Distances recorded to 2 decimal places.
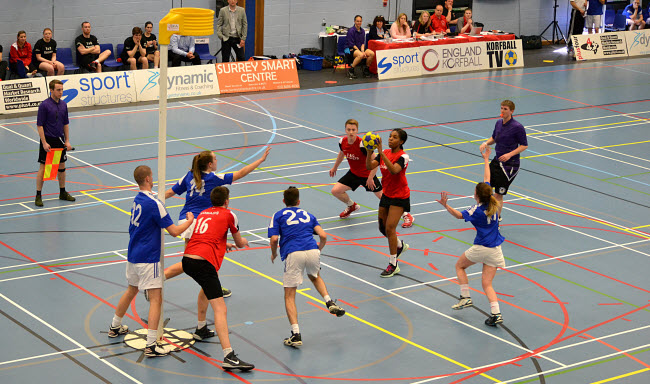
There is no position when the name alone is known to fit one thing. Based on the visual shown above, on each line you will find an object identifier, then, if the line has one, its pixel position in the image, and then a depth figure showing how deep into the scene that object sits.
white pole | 10.39
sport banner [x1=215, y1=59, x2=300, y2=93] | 27.25
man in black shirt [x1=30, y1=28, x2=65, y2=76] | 25.89
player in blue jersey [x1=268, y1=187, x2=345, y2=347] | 11.05
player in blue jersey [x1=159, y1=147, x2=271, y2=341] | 11.83
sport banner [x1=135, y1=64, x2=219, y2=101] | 25.75
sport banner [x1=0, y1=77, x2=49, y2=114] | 23.69
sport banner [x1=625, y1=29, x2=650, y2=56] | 36.46
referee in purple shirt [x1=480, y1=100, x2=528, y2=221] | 15.76
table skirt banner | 30.55
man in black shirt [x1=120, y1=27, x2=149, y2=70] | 27.41
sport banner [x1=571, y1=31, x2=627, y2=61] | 35.16
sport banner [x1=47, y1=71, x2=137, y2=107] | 24.48
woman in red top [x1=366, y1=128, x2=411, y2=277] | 13.61
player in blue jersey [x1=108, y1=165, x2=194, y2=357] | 10.45
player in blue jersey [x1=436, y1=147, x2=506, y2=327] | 11.89
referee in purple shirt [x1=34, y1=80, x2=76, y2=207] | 16.55
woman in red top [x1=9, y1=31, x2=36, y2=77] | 25.50
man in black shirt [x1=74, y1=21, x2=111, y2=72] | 27.17
